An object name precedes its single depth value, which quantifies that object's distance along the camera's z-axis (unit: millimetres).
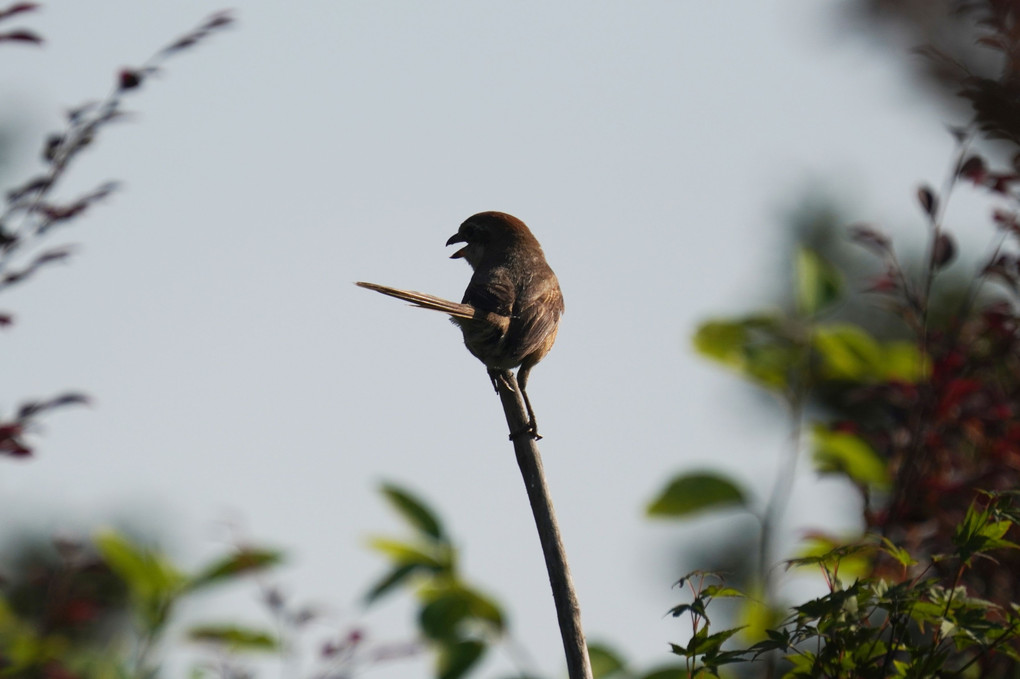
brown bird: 10742
